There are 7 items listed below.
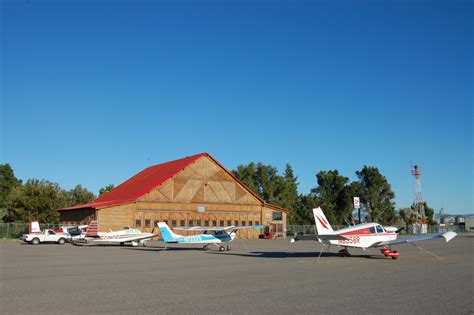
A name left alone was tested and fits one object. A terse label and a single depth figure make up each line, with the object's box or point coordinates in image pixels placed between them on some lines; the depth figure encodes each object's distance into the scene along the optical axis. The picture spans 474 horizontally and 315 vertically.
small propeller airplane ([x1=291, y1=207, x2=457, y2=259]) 24.66
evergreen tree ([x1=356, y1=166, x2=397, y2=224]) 94.25
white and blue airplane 33.28
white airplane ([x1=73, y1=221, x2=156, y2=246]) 41.28
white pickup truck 45.50
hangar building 53.50
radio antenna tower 94.12
